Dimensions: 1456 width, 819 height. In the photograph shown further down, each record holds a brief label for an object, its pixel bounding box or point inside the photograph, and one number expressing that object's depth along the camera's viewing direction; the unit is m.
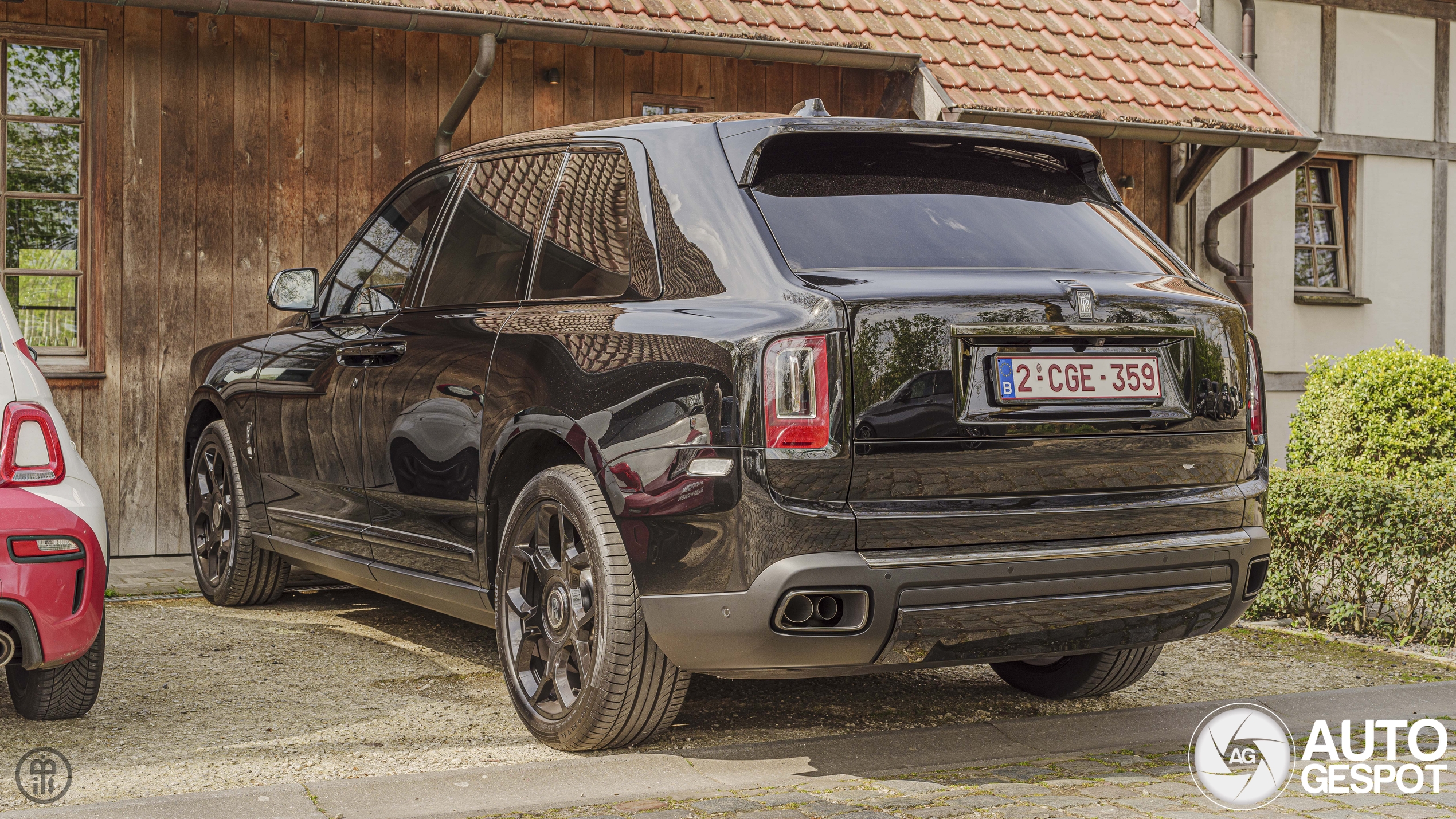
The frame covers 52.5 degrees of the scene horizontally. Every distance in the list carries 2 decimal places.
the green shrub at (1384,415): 9.66
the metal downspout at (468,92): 8.05
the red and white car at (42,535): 3.91
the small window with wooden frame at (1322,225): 12.69
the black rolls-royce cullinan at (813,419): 3.53
